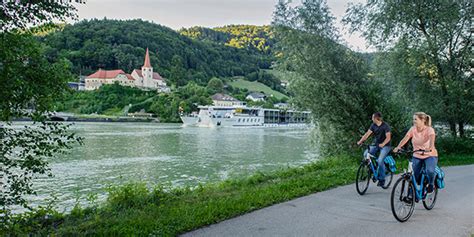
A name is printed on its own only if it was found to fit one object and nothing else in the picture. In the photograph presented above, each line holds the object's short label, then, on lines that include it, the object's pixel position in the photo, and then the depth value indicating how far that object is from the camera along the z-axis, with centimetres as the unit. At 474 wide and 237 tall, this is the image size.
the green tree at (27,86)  504
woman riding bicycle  564
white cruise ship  7162
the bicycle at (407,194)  521
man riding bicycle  723
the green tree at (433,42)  1440
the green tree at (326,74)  1338
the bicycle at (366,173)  714
